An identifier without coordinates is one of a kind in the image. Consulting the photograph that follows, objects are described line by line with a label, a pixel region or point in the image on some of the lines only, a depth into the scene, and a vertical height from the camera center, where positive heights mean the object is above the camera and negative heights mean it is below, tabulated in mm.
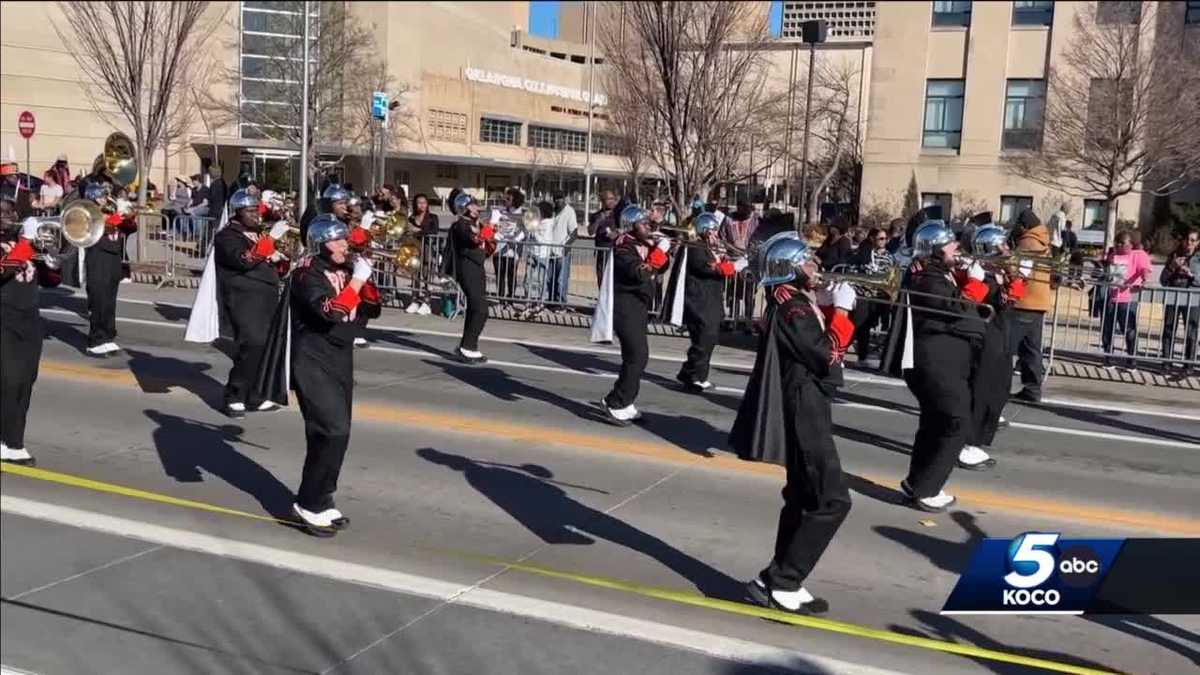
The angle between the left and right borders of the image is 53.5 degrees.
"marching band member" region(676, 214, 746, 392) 11586 -627
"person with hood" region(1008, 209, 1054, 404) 11297 -721
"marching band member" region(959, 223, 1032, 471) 9141 -1015
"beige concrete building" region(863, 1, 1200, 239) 36688 +4101
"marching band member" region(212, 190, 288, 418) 10438 -741
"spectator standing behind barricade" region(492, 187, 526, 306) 18156 -604
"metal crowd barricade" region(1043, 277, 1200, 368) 14492 -1143
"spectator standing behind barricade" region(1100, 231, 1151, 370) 14797 -686
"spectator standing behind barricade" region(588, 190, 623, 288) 17094 -188
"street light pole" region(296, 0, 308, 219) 20719 +1039
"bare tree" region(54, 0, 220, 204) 22703 +2766
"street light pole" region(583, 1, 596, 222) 32850 +4900
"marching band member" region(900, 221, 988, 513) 8219 -913
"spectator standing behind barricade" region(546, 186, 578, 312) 18062 -955
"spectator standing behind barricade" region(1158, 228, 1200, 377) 14438 -737
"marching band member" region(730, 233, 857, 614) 6141 -1017
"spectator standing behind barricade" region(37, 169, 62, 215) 19859 -67
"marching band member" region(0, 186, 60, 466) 7832 -919
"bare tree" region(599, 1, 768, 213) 18672 +2370
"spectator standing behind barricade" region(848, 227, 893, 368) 14102 -986
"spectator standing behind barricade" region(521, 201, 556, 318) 18125 -979
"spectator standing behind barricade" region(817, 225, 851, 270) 15320 -305
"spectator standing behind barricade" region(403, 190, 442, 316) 17953 -542
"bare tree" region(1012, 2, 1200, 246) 25250 +3040
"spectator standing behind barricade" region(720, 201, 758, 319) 16500 -799
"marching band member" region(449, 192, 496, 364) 13414 -571
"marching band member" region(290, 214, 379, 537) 7074 -935
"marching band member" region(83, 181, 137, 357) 12969 -1012
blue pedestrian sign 26562 +2206
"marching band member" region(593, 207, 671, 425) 10357 -687
